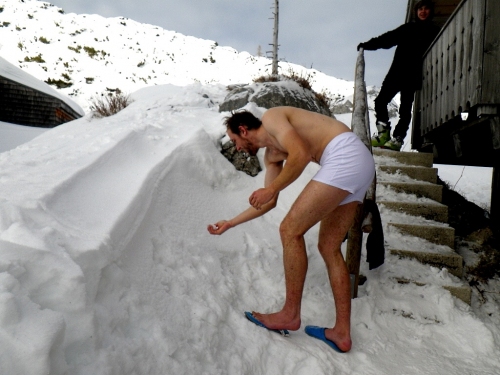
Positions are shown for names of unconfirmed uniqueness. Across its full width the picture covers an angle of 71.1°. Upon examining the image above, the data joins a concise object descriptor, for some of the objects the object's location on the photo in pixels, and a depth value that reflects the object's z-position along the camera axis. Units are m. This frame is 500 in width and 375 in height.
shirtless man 1.99
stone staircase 3.10
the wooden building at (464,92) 3.10
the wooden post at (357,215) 2.63
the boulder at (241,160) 4.20
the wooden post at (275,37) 13.23
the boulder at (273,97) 6.54
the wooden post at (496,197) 5.39
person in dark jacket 4.73
